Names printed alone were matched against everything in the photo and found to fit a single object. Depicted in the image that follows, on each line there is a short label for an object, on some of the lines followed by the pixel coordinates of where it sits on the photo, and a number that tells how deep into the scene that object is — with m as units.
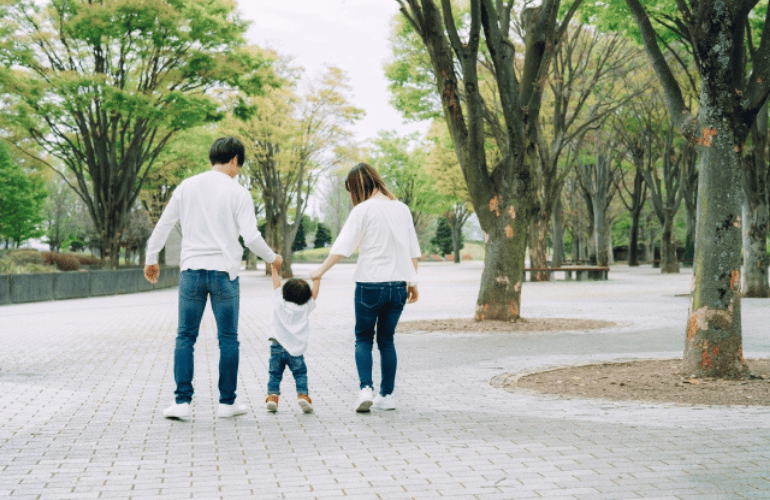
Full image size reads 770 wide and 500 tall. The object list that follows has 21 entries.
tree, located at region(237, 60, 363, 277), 30.75
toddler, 5.43
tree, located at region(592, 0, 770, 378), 6.42
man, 5.12
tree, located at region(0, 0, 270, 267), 19.67
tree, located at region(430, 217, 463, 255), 80.69
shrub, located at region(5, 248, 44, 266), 23.64
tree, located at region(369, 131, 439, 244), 57.47
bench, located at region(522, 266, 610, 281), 26.34
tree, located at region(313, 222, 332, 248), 85.92
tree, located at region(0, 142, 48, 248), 42.06
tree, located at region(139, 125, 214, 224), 31.15
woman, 5.32
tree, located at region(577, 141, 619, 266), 33.12
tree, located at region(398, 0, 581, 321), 11.47
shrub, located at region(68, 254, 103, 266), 31.19
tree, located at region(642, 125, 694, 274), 30.72
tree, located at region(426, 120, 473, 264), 40.81
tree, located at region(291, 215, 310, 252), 77.53
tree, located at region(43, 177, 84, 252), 63.88
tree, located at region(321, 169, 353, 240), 81.44
